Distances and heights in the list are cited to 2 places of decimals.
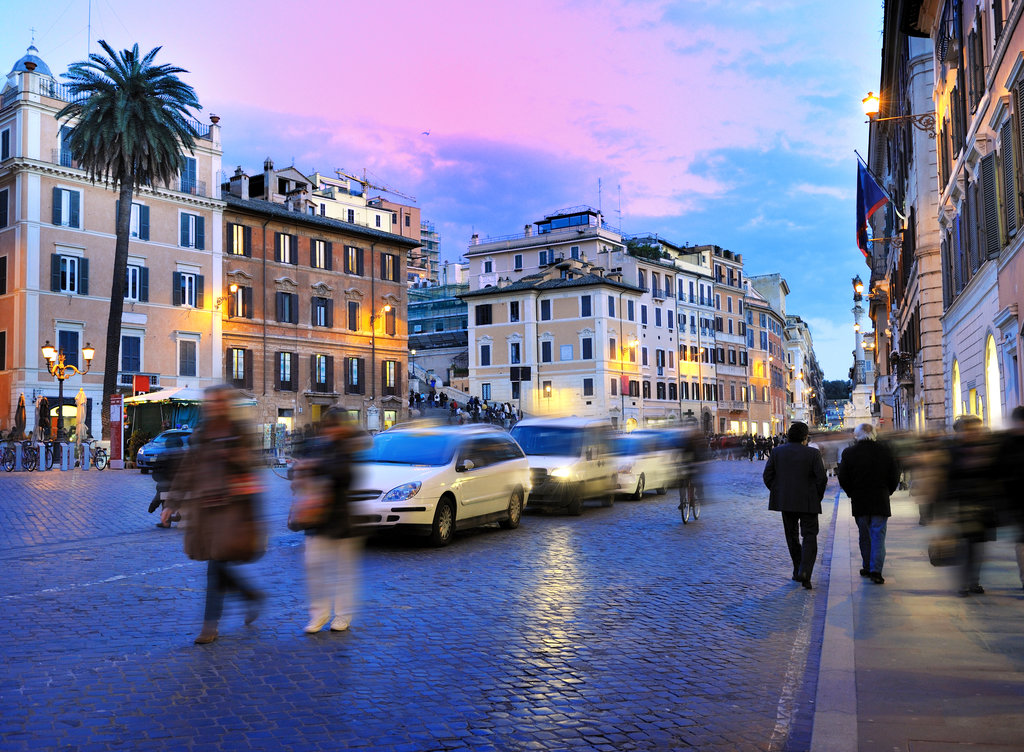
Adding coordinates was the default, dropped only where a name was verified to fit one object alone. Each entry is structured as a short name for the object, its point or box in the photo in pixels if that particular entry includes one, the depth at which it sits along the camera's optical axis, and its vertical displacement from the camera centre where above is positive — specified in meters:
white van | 19.86 -0.65
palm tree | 41.56 +13.12
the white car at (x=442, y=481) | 13.45 -0.71
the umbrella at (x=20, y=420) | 37.63 +0.73
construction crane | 102.54 +27.23
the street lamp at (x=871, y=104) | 21.16 +6.89
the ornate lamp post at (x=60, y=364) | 36.50 +2.88
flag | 29.66 +7.09
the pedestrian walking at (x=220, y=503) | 7.53 -0.52
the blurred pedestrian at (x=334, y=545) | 8.09 -0.91
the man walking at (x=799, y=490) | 10.85 -0.71
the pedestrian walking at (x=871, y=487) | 11.06 -0.69
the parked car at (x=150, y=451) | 32.91 -0.48
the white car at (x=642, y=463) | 24.20 -0.85
